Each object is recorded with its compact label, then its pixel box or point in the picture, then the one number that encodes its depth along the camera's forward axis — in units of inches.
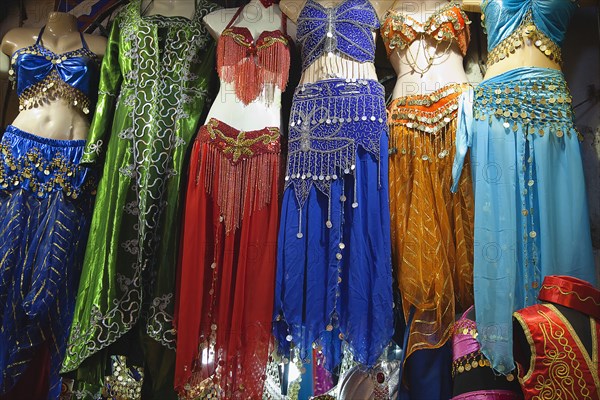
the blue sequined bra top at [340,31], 104.2
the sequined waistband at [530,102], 93.4
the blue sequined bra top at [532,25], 96.9
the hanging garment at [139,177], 99.7
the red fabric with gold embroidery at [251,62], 107.0
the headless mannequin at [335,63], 103.7
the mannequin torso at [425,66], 102.8
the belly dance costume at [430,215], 91.7
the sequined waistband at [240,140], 103.0
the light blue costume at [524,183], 87.4
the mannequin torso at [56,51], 112.2
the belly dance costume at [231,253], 96.5
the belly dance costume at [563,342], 71.2
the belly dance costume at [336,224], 93.2
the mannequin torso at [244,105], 105.4
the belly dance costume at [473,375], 82.0
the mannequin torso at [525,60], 96.3
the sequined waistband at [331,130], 98.0
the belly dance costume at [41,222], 103.3
